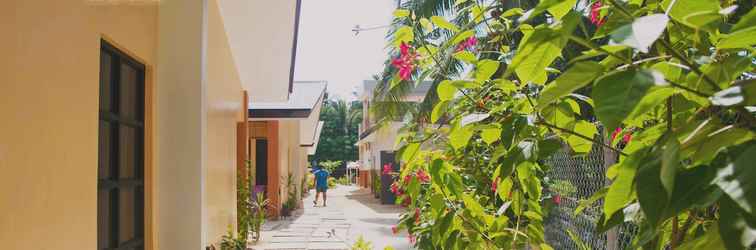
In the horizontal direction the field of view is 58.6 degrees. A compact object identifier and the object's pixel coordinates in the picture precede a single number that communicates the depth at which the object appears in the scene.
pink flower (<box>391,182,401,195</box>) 4.86
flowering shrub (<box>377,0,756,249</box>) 0.61
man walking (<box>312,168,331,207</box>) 21.23
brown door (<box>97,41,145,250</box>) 2.84
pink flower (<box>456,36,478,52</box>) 2.48
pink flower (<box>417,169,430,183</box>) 3.06
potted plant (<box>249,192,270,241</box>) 10.28
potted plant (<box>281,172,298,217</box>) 16.44
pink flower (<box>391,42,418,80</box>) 2.46
